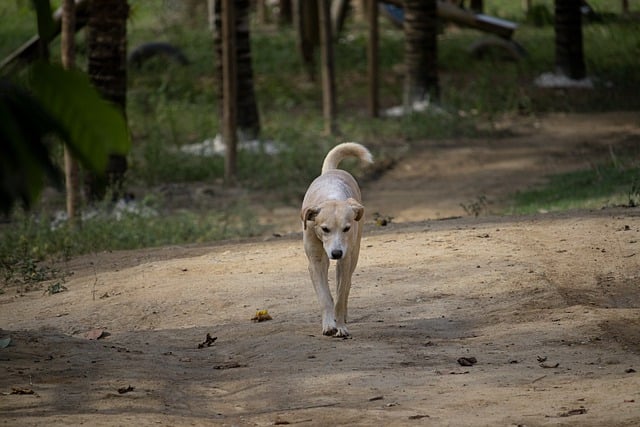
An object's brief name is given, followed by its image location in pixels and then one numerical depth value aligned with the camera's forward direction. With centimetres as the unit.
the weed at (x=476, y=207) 2636
